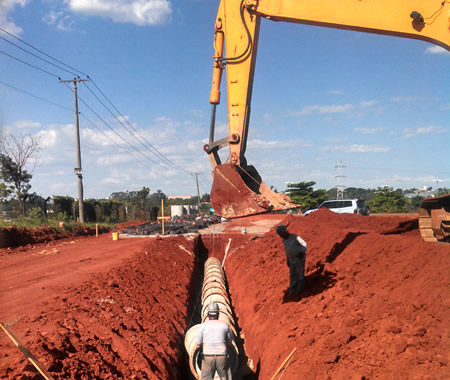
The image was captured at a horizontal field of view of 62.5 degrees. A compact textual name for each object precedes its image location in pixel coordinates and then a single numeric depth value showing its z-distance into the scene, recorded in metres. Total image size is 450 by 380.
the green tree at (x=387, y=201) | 36.41
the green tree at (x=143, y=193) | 48.31
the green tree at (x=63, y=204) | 29.53
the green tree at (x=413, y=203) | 36.50
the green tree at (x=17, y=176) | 22.00
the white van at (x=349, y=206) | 20.39
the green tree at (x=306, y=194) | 45.72
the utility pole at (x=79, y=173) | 27.02
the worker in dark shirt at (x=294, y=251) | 7.51
